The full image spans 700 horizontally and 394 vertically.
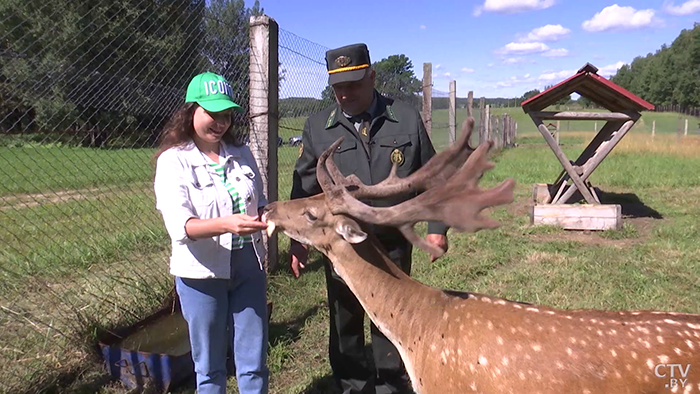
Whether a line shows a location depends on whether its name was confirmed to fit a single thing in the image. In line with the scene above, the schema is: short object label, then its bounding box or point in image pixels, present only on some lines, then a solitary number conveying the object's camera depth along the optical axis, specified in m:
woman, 3.06
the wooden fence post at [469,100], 18.59
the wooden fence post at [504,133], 28.63
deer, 2.67
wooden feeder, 9.58
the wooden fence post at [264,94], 5.66
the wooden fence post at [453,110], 13.71
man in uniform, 3.95
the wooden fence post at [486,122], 22.44
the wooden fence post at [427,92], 11.19
